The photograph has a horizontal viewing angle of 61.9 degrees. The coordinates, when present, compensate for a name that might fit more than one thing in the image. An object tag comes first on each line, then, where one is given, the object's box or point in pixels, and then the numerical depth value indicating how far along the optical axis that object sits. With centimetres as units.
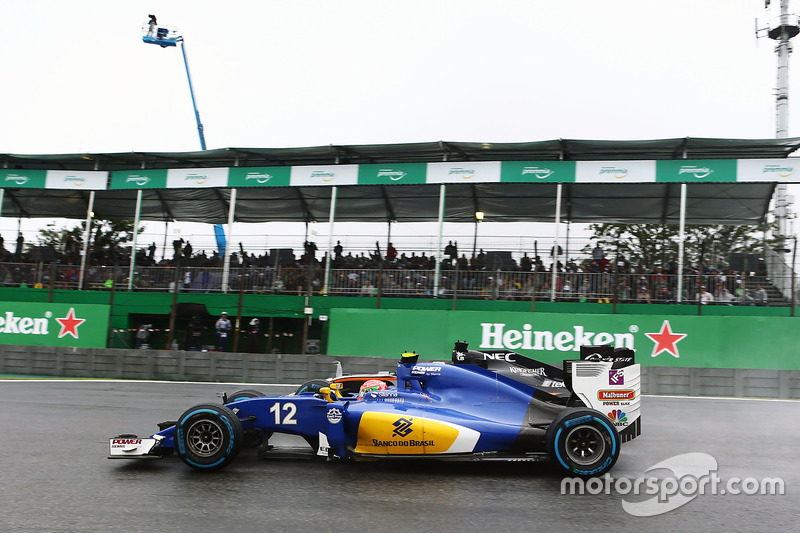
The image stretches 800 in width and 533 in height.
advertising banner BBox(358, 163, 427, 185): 2108
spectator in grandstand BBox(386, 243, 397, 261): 2078
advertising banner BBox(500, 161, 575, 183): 1973
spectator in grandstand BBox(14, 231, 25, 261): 2529
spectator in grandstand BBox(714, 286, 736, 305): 1634
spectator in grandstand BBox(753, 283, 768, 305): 1612
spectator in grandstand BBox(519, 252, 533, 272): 1806
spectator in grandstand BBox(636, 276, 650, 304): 1662
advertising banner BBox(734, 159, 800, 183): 1811
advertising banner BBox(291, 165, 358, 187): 2159
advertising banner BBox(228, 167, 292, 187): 2227
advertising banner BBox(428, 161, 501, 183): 2031
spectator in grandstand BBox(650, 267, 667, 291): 1683
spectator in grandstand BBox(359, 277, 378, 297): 1861
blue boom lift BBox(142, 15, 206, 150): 3753
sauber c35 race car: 626
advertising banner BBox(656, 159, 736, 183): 1861
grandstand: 1744
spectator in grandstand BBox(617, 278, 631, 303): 1664
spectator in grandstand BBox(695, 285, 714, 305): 1650
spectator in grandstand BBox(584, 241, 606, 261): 1776
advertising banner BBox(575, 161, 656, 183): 1916
